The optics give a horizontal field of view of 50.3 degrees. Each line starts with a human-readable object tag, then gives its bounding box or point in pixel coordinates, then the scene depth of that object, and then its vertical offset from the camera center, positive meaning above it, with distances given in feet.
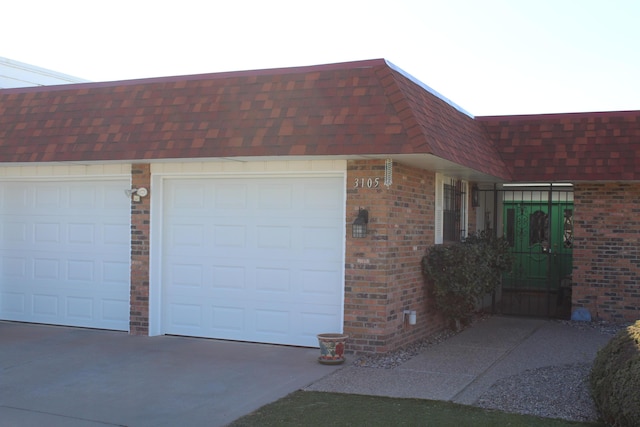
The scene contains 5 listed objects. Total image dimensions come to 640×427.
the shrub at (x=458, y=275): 33.04 -2.57
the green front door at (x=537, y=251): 45.06 -1.95
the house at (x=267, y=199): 29.22 +1.13
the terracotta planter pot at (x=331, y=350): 27.48 -5.17
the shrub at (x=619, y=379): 17.78 -4.29
